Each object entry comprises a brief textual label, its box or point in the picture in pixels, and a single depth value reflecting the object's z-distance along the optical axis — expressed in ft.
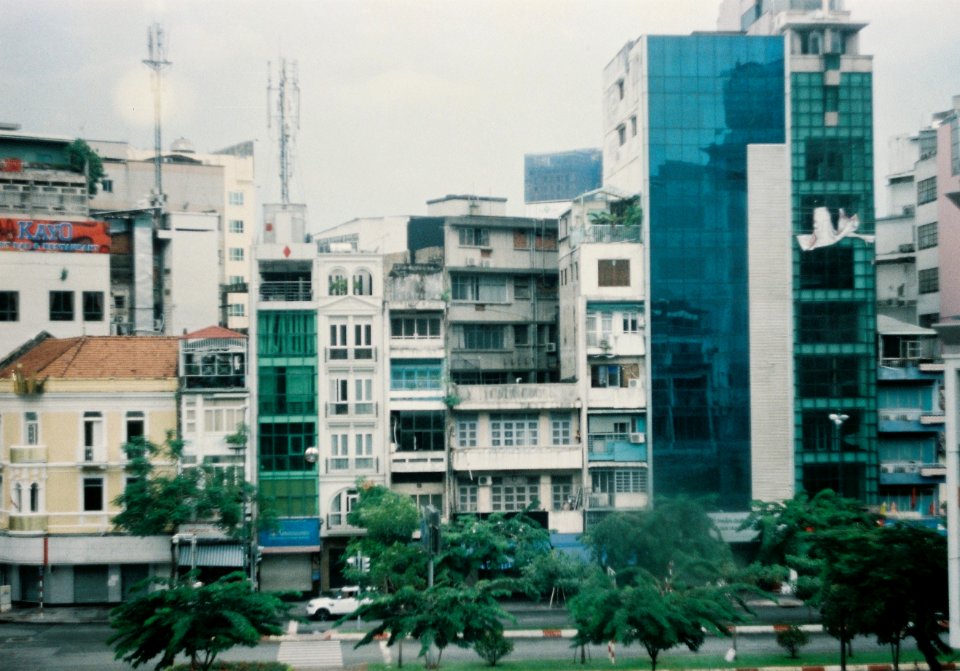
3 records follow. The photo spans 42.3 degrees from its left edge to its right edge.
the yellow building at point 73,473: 160.76
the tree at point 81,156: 196.33
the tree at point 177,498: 154.81
